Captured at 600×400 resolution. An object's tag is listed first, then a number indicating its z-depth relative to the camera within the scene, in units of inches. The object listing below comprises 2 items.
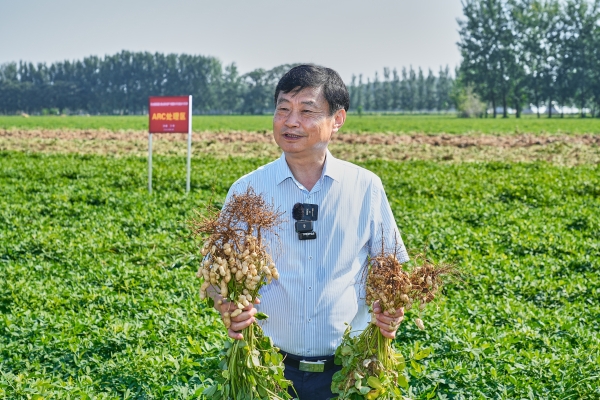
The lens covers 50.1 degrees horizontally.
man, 96.0
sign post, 478.6
